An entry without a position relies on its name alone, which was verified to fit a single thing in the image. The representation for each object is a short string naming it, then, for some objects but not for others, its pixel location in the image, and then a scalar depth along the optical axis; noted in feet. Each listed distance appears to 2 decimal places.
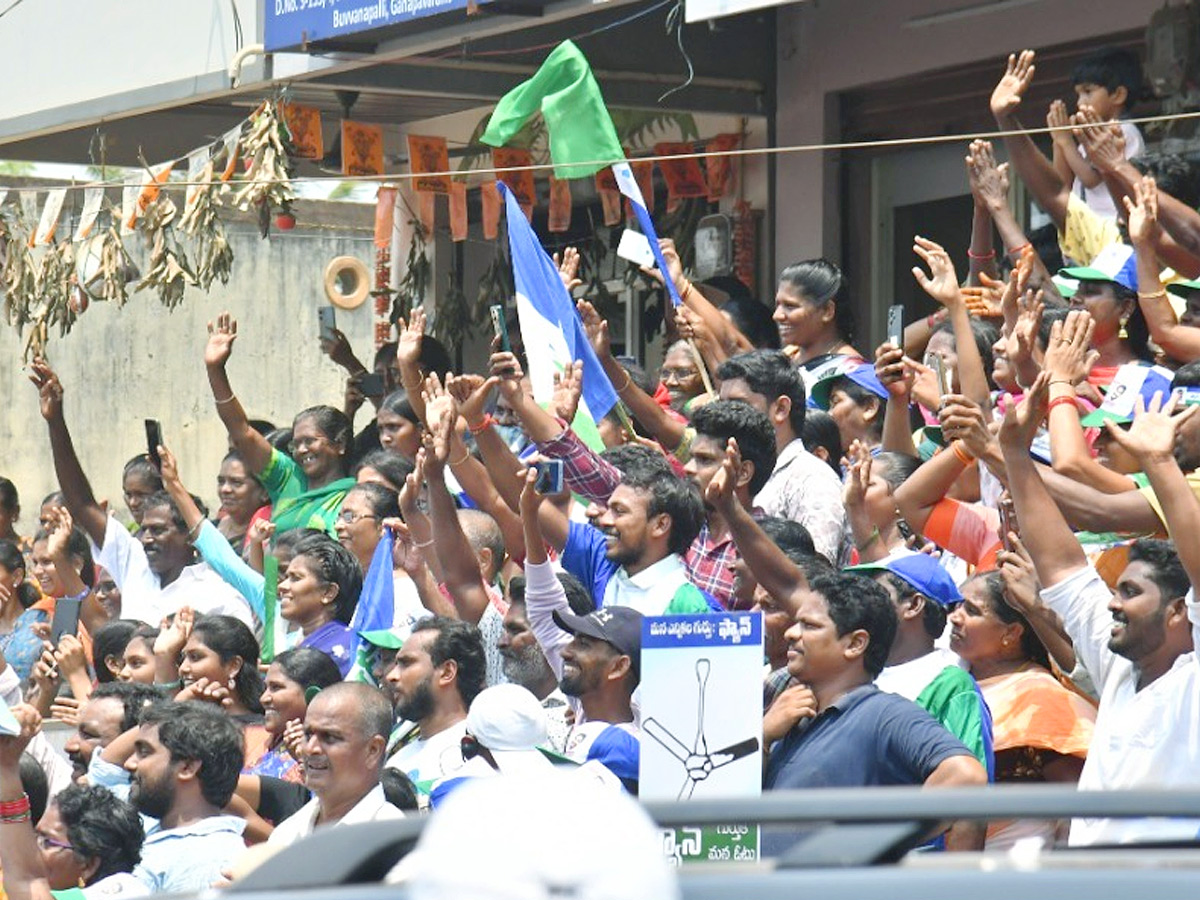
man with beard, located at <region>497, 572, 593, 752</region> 44.01
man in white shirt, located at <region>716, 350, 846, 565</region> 45.47
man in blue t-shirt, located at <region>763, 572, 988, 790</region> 33.58
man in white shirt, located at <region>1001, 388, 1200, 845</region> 32.60
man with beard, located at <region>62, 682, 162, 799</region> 47.50
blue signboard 62.18
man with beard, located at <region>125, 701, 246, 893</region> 41.75
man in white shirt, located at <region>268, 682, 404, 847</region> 39.91
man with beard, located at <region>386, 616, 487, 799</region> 42.78
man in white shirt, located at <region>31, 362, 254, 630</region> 58.39
